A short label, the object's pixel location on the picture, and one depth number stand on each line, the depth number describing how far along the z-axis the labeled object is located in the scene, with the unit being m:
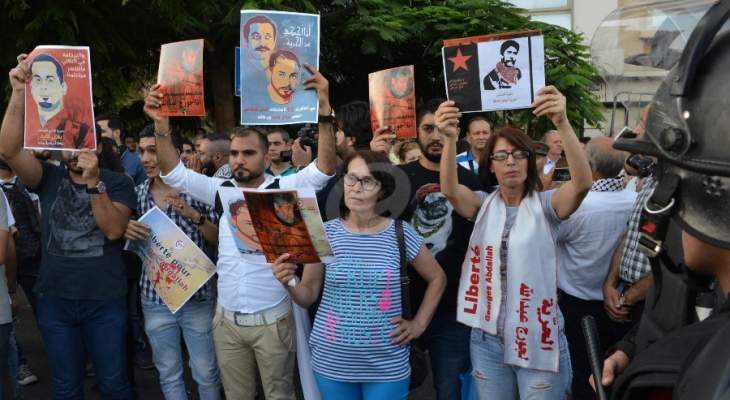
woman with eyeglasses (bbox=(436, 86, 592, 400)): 3.44
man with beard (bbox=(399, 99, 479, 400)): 4.07
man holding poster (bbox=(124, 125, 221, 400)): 4.49
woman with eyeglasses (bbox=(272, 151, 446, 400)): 3.57
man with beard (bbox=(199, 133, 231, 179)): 7.20
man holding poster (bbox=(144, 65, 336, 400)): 4.14
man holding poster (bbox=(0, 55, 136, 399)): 4.33
